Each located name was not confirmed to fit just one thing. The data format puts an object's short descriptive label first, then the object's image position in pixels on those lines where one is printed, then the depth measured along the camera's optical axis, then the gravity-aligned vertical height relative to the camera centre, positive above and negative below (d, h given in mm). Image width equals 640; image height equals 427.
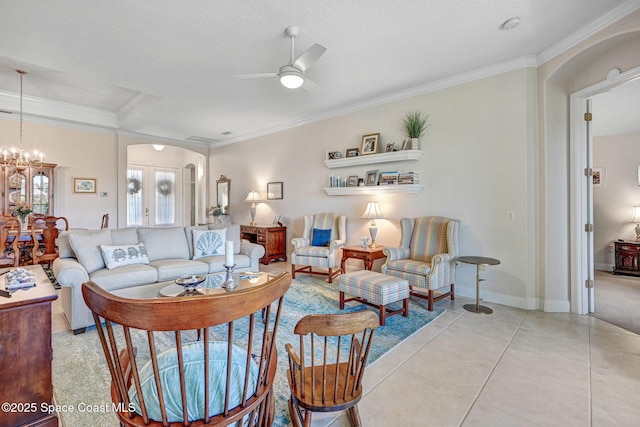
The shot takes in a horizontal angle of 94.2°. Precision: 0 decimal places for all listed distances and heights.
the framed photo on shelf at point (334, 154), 5148 +1062
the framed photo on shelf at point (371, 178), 4656 +588
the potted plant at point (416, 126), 4215 +1260
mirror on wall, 7656 +622
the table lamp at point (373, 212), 4484 +40
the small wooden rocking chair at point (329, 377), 1211 -785
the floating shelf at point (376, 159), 4215 +867
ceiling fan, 2666 +1396
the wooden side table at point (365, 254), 3996 -536
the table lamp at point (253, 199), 6575 +351
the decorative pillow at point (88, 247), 3090 -346
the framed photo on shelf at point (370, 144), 4660 +1131
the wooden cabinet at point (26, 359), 1382 -691
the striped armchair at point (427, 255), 3359 -506
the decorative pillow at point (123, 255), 3213 -450
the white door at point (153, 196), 8953 +579
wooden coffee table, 2570 -661
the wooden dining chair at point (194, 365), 834 -548
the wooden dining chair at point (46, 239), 4369 -371
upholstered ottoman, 2914 -766
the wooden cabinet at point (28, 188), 5152 +493
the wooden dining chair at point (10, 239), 3561 -316
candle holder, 2488 -561
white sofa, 2719 -556
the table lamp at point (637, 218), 5148 -64
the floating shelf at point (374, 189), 4230 +391
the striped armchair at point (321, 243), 4590 -469
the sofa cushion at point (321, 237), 5000 -381
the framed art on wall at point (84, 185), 6055 +623
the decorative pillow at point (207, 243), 3992 -380
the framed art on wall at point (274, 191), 6339 +525
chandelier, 4989 +1010
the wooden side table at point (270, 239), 5852 -490
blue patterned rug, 1696 -1094
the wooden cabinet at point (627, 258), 4977 -740
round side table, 3270 -604
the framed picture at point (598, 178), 5645 +696
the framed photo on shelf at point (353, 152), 4928 +1051
